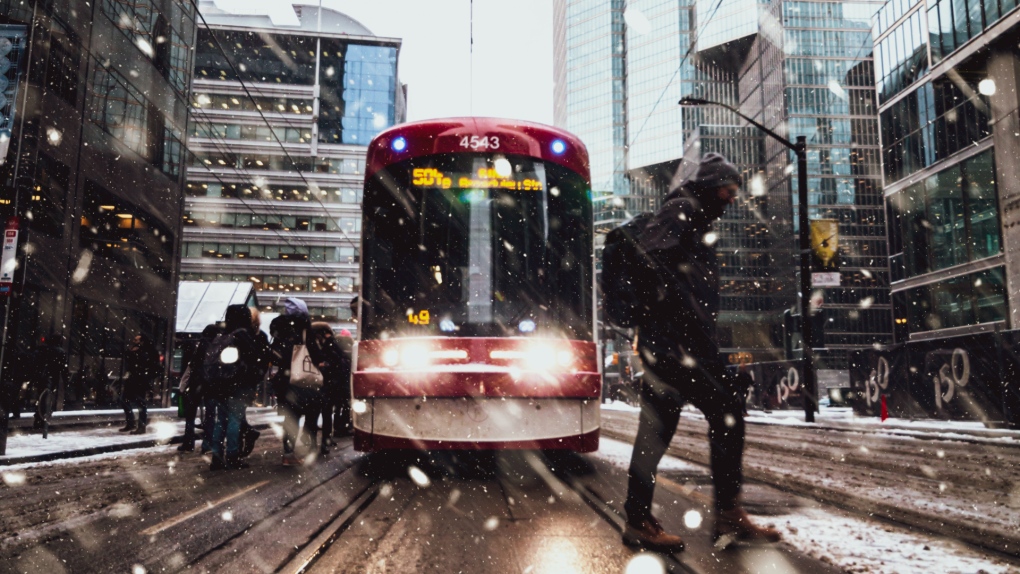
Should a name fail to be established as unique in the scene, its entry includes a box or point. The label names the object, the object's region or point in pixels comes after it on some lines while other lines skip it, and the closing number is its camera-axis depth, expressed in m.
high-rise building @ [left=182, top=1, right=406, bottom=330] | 68.25
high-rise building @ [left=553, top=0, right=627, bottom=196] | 121.62
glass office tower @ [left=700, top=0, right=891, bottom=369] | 83.50
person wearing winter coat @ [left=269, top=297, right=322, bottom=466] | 8.23
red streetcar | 6.27
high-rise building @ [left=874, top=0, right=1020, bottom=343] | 29.28
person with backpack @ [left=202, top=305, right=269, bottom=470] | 7.84
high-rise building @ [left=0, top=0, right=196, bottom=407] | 20.09
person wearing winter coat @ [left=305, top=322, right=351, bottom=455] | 8.41
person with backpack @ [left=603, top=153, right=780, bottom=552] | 3.63
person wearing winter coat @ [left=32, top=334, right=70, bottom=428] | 12.42
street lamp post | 17.86
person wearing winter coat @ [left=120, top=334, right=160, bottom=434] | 12.04
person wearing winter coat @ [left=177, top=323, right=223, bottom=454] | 9.16
